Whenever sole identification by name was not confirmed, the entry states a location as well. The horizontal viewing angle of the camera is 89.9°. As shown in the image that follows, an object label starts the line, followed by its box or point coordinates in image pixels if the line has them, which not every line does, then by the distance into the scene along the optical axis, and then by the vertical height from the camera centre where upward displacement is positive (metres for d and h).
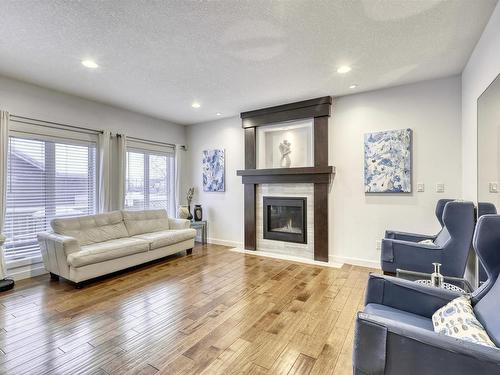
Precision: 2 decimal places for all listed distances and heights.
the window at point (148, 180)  4.91 +0.17
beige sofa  3.13 -0.80
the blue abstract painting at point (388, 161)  3.56 +0.39
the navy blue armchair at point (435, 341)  1.00 -0.67
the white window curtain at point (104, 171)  4.29 +0.29
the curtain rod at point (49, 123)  3.41 +0.96
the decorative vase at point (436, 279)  1.86 -0.68
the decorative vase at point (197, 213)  5.53 -0.55
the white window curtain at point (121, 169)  4.54 +0.35
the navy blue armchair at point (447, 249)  2.40 -0.63
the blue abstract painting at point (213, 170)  5.39 +0.39
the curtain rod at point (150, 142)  4.85 +0.97
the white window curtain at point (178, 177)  5.69 +0.25
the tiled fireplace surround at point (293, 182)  4.15 +0.10
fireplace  4.45 -0.58
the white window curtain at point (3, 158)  3.20 +0.38
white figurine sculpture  4.79 +0.68
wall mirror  2.12 +0.34
